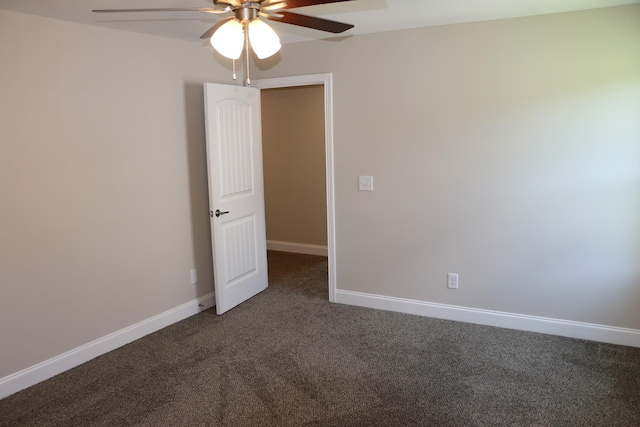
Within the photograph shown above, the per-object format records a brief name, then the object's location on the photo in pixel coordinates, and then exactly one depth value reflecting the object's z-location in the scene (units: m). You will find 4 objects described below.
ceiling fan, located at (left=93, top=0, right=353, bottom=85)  1.92
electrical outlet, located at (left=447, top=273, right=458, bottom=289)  3.60
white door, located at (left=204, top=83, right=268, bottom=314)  3.67
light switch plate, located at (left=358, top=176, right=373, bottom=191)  3.80
